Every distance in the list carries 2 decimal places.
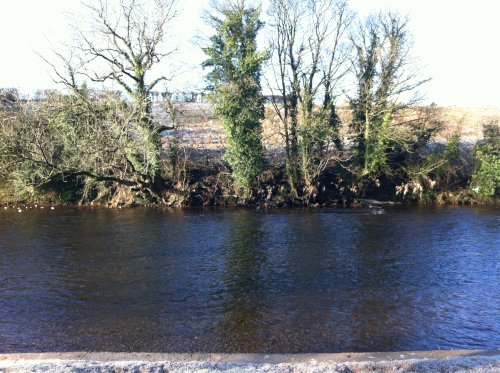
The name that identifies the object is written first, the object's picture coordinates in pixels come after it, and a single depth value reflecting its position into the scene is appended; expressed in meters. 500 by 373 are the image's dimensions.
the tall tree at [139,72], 24.94
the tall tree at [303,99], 27.80
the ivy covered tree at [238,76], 25.83
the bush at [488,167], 26.75
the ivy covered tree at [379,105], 27.14
